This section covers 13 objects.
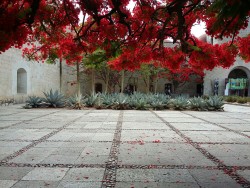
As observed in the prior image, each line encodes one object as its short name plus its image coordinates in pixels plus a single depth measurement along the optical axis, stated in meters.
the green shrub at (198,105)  14.42
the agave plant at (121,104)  14.21
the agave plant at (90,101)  14.93
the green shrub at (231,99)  23.29
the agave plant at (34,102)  14.02
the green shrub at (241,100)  21.48
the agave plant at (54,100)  14.66
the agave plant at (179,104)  14.48
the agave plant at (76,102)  14.01
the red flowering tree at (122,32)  4.03
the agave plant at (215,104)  14.31
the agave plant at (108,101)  14.59
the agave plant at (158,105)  14.41
